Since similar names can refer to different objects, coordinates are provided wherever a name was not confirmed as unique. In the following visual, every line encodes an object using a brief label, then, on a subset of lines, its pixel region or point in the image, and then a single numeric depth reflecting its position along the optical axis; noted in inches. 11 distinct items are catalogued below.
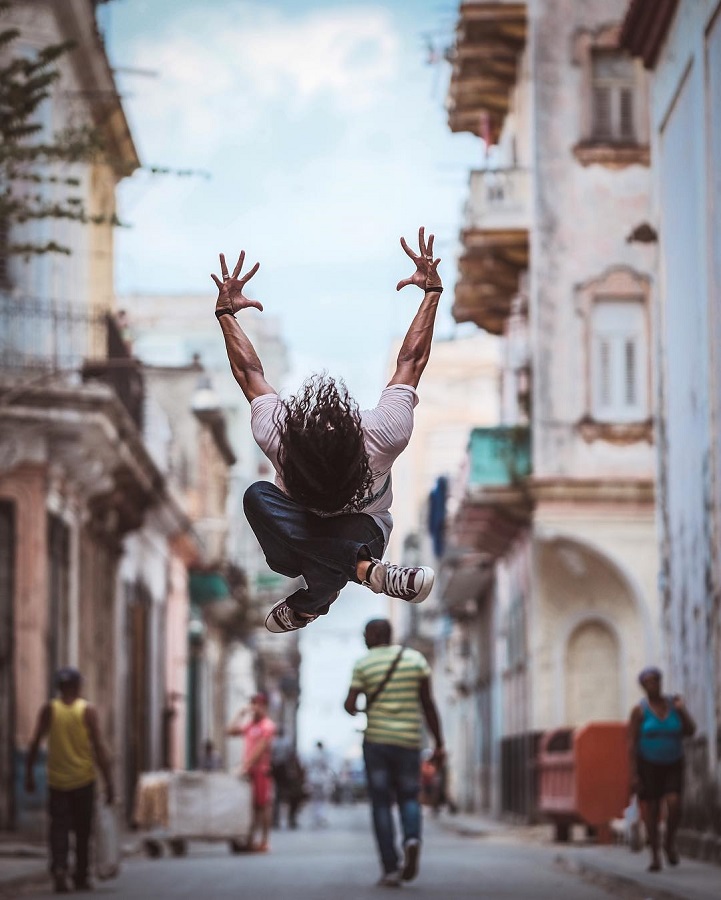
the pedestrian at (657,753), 697.6
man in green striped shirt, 622.8
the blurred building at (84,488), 1067.9
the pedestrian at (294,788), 1596.9
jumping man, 332.8
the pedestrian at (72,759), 689.0
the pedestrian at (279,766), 1520.7
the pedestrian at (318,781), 1547.7
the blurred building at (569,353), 1353.3
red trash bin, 932.6
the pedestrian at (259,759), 936.0
